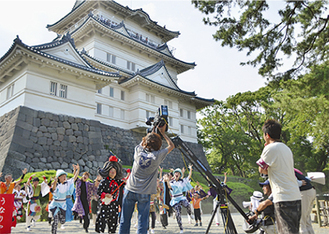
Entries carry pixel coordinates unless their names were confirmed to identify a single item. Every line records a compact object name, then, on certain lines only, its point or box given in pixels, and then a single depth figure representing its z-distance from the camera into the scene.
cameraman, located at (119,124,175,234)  3.77
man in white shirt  3.16
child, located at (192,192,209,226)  10.24
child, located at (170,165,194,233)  8.85
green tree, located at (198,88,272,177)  29.47
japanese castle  16.38
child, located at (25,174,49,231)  8.73
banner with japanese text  6.93
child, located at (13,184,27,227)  9.43
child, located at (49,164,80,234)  6.77
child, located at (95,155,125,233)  5.83
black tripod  4.45
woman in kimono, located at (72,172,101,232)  7.59
